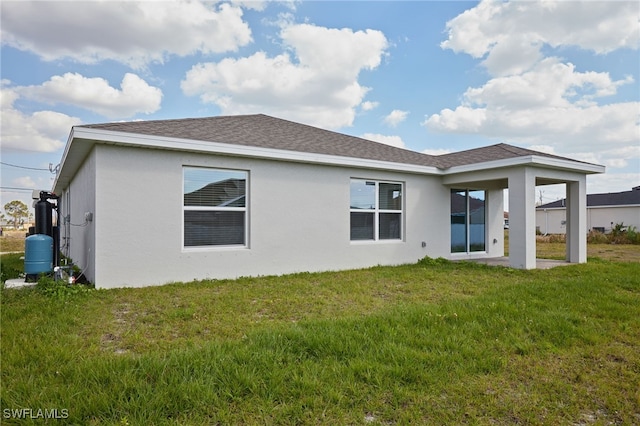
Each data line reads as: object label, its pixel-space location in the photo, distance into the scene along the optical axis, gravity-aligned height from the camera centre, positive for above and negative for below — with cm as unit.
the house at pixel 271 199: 607 +36
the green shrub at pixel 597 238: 1899 -137
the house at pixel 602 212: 2494 +20
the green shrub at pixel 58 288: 509 -118
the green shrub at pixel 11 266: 709 -138
